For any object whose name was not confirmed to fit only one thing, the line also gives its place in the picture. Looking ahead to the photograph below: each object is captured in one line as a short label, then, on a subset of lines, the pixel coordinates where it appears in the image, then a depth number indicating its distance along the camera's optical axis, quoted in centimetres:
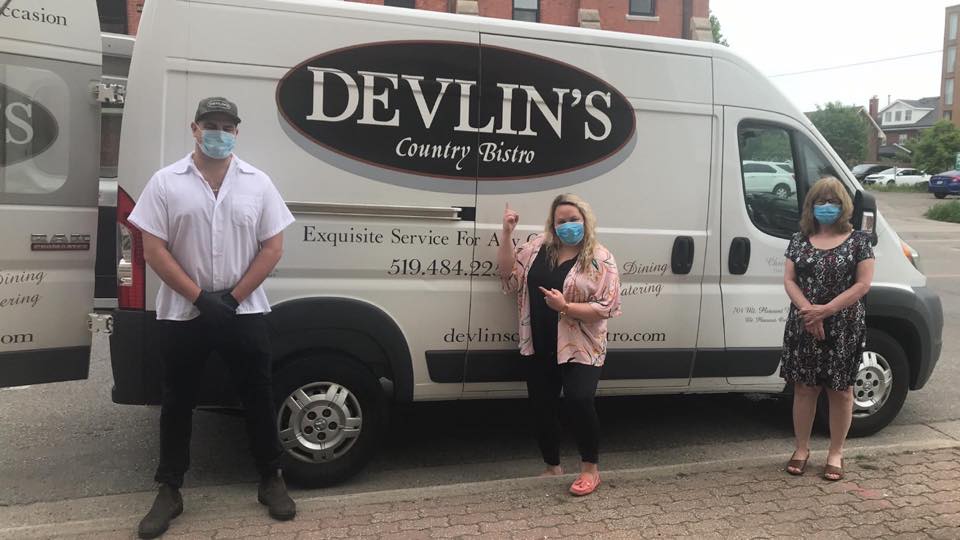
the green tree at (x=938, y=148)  3538
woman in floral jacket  341
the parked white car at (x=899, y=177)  3855
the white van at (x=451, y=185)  335
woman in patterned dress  361
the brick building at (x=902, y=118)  7294
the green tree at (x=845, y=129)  5178
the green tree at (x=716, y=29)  3491
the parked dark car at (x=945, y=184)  2798
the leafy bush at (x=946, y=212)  2158
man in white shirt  295
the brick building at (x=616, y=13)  2134
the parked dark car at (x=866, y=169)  4333
